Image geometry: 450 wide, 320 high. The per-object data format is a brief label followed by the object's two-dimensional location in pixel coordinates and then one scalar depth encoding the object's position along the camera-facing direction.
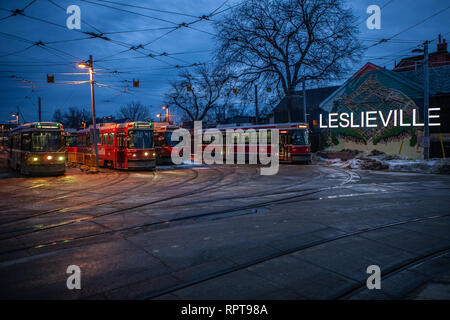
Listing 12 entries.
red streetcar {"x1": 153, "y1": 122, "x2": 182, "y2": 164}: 25.42
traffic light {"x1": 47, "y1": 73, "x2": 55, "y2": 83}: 19.16
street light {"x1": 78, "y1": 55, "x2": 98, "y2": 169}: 19.53
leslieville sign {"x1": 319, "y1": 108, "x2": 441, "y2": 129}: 25.38
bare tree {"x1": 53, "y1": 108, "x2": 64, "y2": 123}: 101.56
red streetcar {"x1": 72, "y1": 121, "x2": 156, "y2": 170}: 19.88
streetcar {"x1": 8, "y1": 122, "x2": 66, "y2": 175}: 17.47
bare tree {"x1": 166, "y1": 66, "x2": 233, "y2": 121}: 53.06
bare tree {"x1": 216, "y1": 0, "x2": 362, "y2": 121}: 27.33
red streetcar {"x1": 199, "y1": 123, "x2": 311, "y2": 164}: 23.70
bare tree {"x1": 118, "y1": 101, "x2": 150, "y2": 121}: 91.26
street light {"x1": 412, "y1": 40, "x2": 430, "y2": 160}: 19.88
